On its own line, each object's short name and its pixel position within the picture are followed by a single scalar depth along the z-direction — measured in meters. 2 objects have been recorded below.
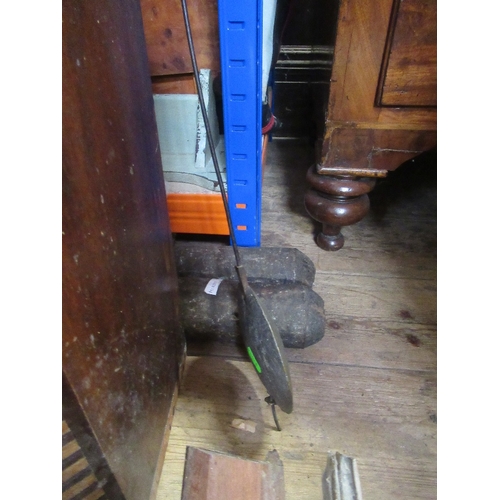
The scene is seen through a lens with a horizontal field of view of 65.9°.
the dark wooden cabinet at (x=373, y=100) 0.70
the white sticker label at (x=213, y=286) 0.80
